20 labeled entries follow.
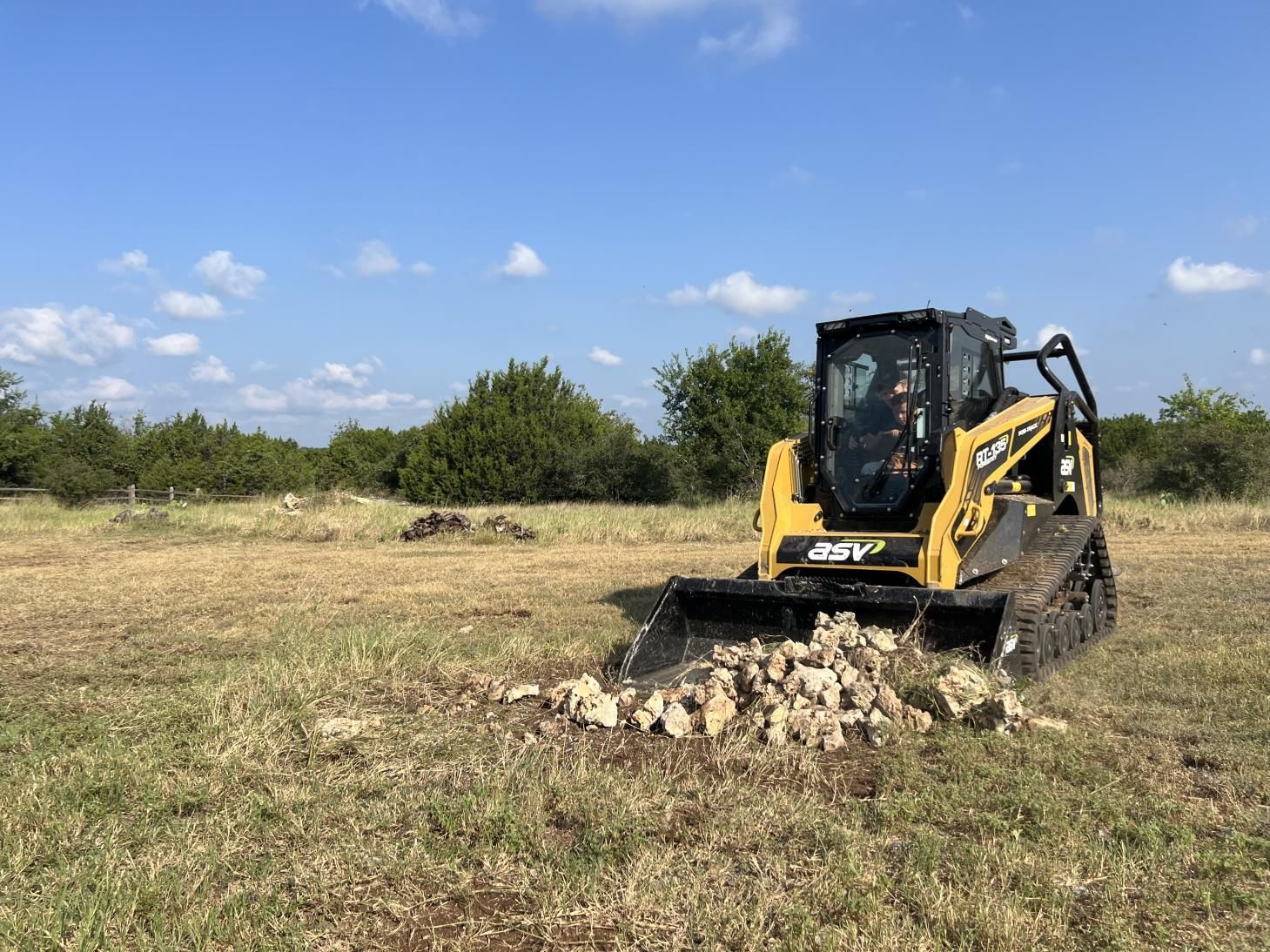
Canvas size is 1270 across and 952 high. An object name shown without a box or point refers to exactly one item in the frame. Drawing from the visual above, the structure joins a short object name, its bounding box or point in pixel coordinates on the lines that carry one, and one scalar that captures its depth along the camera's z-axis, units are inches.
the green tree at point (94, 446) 1444.4
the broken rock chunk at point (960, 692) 187.3
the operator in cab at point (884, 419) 271.9
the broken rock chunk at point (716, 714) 184.1
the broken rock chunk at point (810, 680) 191.2
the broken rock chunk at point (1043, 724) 181.2
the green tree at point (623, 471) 1347.2
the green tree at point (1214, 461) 1074.1
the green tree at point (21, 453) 1504.7
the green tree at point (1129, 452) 1224.8
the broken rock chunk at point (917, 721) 185.9
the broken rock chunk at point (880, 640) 209.6
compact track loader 237.8
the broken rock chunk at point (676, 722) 183.3
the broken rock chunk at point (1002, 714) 181.3
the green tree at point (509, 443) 1494.8
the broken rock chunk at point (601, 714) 188.9
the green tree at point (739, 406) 1120.8
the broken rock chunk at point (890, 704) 187.2
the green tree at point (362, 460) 1977.1
